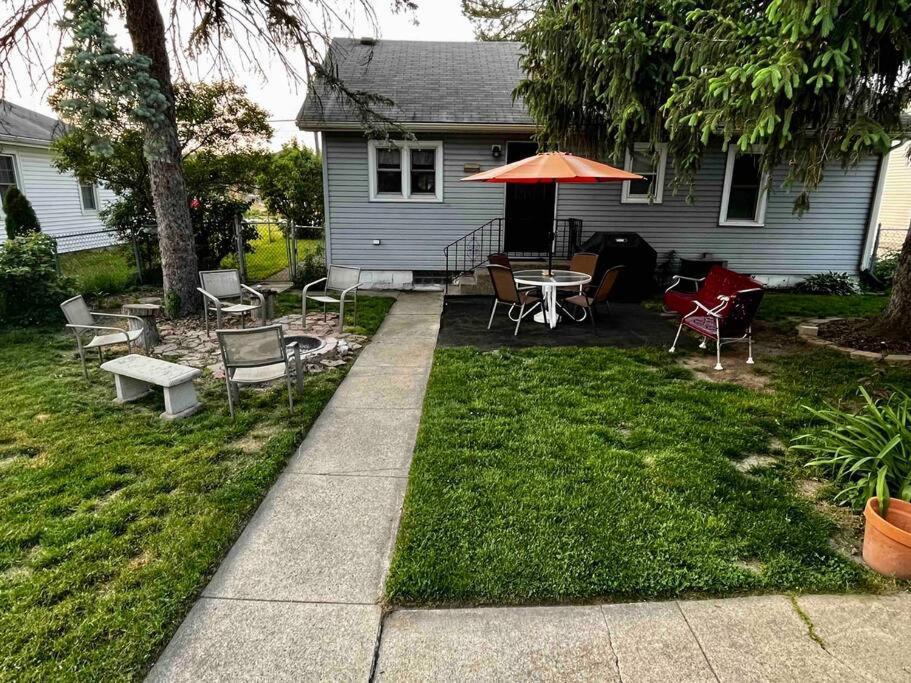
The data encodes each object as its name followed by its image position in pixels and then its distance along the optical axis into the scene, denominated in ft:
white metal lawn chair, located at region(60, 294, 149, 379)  16.99
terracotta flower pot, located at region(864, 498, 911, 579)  8.11
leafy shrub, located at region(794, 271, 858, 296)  34.12
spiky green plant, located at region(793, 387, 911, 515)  9.45
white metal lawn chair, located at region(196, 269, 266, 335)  22.57
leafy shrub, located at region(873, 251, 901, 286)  36.27
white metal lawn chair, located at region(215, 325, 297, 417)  13.78
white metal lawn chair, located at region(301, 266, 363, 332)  24.90
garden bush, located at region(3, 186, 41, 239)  39.24
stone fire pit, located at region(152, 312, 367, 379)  19.40
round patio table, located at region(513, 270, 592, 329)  22.70
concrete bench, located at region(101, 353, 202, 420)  14.30
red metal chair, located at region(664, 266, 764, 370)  18.22
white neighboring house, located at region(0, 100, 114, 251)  45.60
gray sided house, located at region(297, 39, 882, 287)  32.78
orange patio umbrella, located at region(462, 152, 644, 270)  19.53
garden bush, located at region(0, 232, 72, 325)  23.85
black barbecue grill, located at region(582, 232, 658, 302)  29.94
